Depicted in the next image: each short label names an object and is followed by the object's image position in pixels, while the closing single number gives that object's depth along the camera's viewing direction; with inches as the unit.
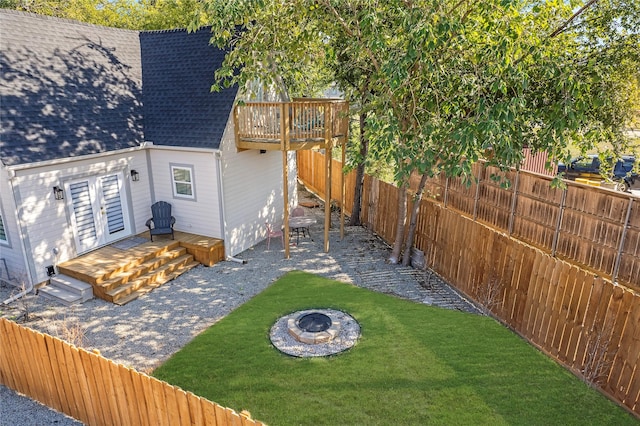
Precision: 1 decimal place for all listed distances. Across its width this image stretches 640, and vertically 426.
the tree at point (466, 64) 325.7
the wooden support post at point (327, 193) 487.5
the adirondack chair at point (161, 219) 474.0
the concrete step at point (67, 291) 374.9
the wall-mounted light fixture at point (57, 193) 395.9
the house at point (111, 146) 385.7
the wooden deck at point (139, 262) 387.2
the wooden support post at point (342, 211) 545.3
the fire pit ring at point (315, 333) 300.0
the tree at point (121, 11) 853.2
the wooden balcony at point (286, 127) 453.4
